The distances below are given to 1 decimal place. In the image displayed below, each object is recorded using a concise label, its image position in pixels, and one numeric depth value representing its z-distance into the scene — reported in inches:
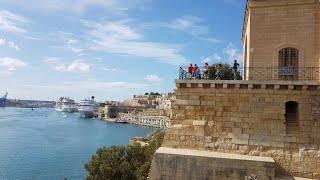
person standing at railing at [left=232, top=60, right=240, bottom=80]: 563.1
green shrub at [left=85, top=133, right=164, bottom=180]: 859.4
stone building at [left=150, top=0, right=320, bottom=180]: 463.2
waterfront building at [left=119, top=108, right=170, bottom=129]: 3959.2
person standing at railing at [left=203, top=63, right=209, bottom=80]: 552.1
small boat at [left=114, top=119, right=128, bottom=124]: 4394.7
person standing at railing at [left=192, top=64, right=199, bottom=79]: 548.2
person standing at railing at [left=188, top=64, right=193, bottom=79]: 546.6
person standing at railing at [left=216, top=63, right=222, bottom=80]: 574.1
